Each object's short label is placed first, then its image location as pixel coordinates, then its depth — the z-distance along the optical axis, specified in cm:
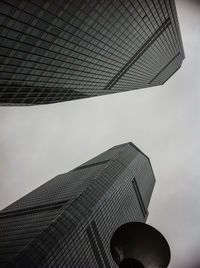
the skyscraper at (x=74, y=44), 2891
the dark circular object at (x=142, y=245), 490
